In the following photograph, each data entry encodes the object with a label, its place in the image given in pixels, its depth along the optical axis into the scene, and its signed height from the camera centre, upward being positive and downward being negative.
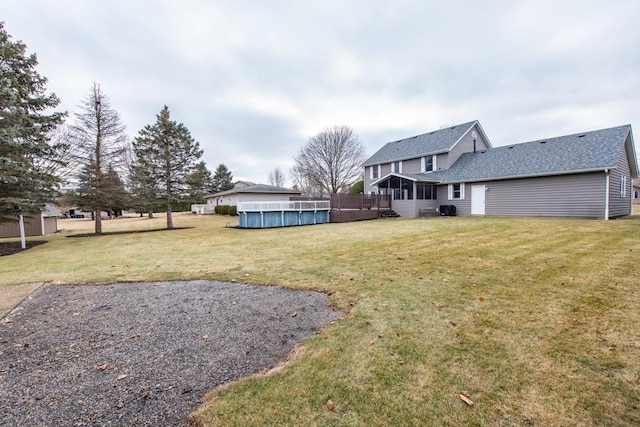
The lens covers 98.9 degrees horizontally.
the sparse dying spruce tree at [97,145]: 15.68 +3.79
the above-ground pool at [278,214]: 16.66 -0.61
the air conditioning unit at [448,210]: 19.67 -0.79
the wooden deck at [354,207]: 18.80 -0.37
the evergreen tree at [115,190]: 16.33 +1.13
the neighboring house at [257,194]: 30.81 +1.23
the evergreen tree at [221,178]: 47.62 +4.84
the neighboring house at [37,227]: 18.41 -1.08
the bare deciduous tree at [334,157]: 35.91 +6.05
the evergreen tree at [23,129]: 10.28 +3.38
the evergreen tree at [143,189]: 18.59 +1.28
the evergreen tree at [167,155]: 18.45 +3.60
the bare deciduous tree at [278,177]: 66.19 +6.58
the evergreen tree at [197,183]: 19.70 +1.74
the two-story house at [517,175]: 14.34 +1.37
